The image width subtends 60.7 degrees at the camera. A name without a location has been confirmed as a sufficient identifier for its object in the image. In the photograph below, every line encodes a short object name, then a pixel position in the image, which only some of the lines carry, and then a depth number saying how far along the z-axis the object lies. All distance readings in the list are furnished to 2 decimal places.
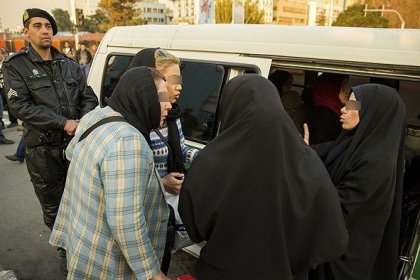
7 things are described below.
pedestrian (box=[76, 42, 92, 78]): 10.74
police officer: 2.73
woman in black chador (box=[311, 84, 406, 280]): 1.90
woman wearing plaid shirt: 1.48
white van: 2.10
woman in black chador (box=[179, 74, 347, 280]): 1.36
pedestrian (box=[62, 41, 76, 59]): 15.64
